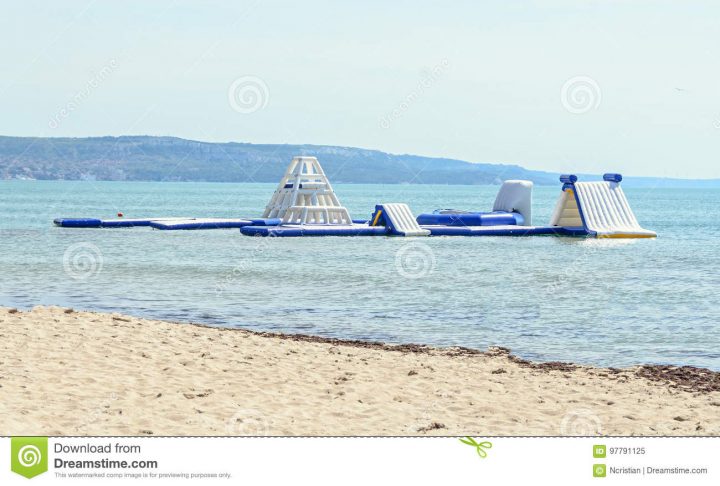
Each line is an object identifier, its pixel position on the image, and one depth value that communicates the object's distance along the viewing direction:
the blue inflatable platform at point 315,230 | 47.62
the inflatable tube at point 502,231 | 50.78
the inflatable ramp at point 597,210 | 51.12
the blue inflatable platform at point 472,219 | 52.53
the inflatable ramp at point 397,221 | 49.19
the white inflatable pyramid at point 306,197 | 49.81
